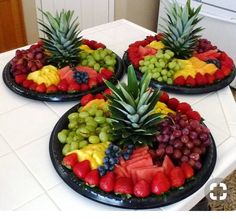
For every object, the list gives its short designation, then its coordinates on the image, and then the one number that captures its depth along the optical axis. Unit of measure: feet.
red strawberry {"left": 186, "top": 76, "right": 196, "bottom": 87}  4.54
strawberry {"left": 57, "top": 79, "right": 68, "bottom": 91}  4.36
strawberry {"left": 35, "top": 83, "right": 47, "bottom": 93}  4.33
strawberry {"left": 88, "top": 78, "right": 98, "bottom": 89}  4.45
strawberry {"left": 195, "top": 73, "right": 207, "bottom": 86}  4.56
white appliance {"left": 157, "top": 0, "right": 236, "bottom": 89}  8.30
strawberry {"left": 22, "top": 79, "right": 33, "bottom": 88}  4.42
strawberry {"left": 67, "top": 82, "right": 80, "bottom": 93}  4.35
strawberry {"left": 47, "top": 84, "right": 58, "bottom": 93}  4.33
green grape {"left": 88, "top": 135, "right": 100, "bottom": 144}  3.38
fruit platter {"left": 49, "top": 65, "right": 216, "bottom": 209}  2.97
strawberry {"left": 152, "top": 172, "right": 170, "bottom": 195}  2.94
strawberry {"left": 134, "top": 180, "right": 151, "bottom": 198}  2.92
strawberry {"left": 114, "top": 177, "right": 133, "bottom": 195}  2.93
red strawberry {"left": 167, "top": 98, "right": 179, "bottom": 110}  4.00
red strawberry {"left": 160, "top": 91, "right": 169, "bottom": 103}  4.09
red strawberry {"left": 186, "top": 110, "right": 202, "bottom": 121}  3.72
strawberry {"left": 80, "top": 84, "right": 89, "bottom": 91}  4.40
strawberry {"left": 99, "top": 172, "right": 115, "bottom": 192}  2.97
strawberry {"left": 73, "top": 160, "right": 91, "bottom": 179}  3.09
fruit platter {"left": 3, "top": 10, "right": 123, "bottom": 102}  4.36
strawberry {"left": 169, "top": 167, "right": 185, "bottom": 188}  3.01
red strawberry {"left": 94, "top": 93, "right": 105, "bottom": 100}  4.13
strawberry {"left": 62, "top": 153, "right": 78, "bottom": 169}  3.19
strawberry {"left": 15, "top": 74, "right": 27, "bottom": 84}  4.49
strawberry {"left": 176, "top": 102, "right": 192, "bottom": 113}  3.88
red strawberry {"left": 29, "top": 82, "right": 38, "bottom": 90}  4.38
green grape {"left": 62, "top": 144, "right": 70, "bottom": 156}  3.38
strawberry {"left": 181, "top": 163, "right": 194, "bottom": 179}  3.11
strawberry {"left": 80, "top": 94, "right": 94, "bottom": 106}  4.03
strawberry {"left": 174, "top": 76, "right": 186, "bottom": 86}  4.53
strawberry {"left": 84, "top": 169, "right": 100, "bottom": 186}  3.02
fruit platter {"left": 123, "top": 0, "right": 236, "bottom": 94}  4.56
